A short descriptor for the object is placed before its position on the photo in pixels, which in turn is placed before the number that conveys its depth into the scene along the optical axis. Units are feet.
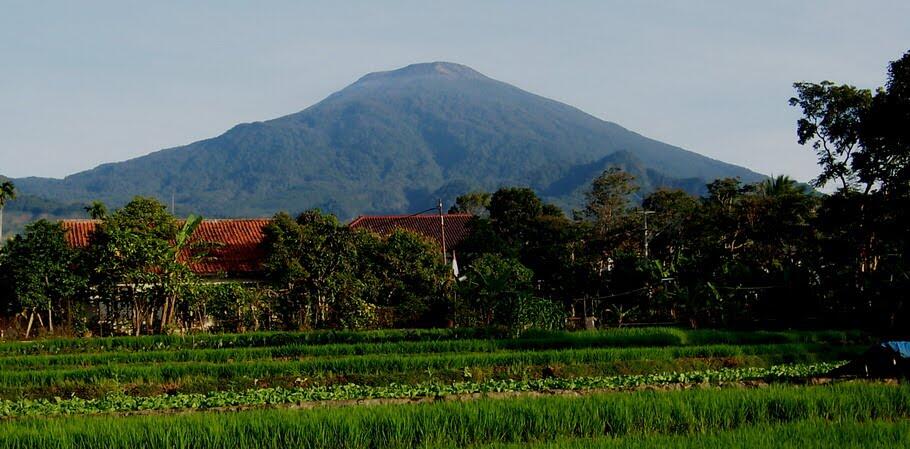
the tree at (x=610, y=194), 165.78
